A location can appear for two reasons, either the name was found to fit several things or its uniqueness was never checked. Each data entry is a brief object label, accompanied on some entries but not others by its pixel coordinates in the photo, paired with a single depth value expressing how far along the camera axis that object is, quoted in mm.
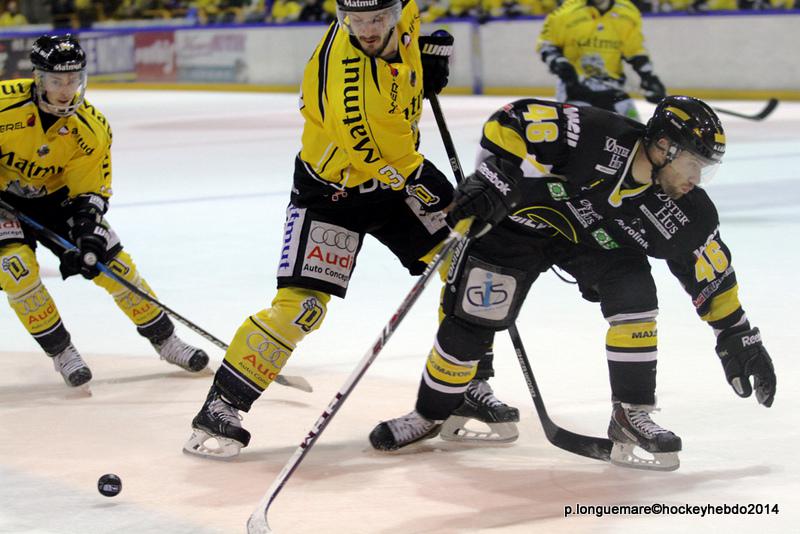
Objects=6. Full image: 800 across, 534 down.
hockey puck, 6324
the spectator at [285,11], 36750
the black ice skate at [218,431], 7020
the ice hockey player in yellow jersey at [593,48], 17094
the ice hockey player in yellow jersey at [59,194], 8516
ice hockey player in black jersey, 6375
